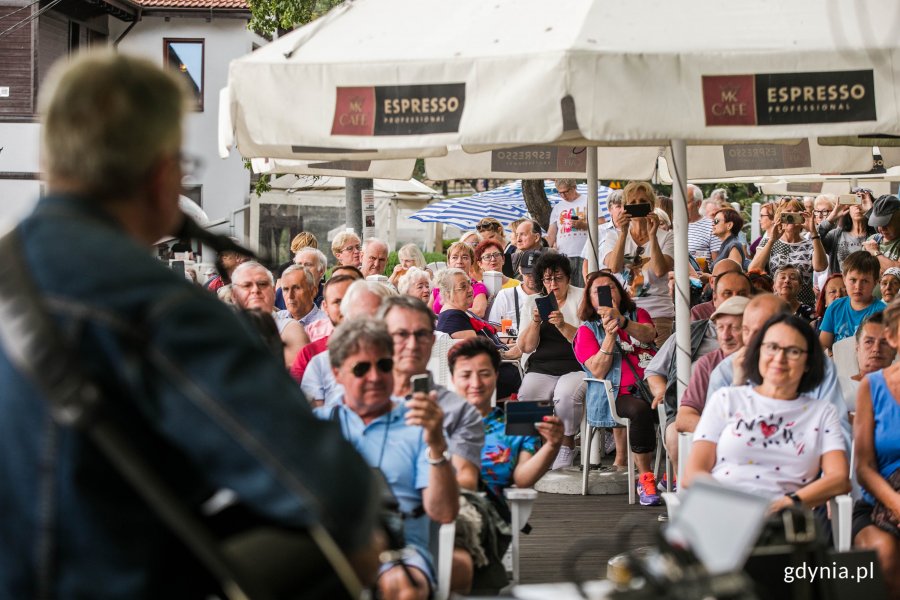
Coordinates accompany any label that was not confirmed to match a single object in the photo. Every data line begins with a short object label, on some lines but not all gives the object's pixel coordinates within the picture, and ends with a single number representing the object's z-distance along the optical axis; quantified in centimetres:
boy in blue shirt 864
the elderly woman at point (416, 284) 941
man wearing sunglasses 446
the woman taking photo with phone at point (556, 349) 885
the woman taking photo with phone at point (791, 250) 1233
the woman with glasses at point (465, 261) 1111
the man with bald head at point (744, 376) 545
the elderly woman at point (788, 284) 951
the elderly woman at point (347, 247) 1128
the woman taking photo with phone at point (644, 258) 954
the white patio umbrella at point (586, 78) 512
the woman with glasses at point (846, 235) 1302
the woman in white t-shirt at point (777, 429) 524
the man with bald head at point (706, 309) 845
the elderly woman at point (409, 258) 1228
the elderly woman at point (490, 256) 1196
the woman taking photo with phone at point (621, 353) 849
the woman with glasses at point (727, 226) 1222
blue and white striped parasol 2369
